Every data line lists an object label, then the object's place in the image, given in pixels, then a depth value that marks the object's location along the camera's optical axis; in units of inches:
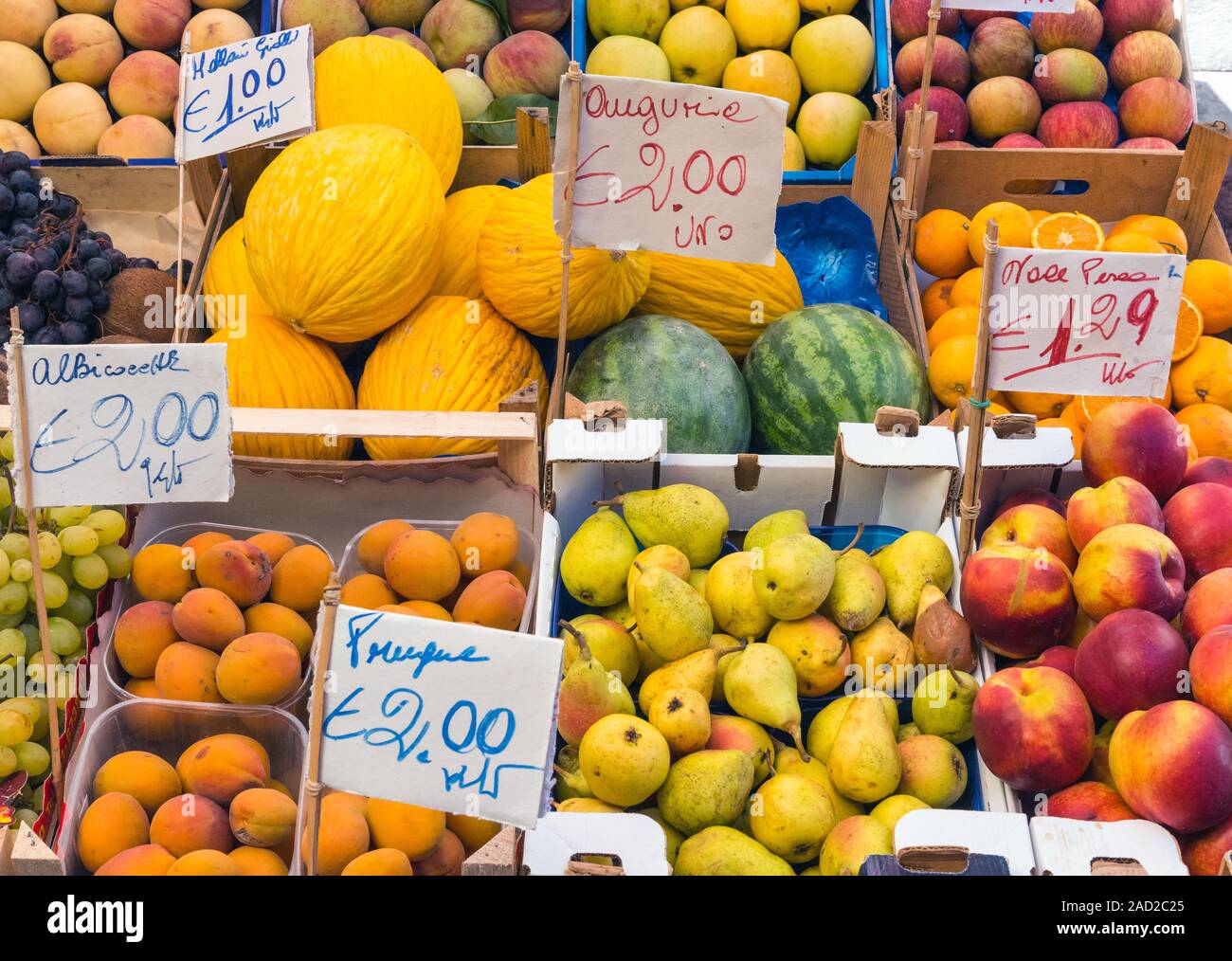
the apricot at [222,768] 49.9
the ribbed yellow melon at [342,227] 75.1
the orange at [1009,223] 91.6
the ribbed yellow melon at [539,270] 78.7
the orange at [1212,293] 88.7
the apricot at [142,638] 56.8
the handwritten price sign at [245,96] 78.0
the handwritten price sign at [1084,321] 55.2
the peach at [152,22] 118.3
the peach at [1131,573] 49.6
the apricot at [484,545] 63.6
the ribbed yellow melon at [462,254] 87.4
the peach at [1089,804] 46.4
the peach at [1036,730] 47.6
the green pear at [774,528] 61.0
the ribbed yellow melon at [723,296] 87.3
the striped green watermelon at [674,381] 78.2
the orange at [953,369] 81.5
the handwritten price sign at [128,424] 48.5
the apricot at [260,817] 48.0
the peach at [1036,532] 56.7
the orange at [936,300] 97.0
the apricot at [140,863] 44.8
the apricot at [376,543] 64.1
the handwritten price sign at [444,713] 37.9
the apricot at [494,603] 59.2
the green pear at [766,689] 52.5
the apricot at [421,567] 61.0
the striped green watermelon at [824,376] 80.0
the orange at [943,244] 98.5
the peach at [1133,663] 46.9
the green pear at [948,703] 52.9
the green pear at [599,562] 59.9
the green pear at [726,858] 46.3
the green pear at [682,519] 62.4
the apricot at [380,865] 45.3
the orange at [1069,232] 90.0
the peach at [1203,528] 53.4
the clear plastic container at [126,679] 55.8
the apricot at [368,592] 60.2
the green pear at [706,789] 48.9
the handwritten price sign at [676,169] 66.9
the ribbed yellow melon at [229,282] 84.4
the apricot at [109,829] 47.4
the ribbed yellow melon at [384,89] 88.7
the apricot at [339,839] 46.9
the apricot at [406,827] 47.9
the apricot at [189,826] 47.3
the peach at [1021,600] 52.9
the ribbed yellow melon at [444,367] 78.5
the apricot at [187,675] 54.5
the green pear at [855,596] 57.5
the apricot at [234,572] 58.7
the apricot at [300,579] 61.2
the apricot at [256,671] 53.9
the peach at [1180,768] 42.7
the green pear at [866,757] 49.6
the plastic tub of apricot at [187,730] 53.6
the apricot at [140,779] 50.1
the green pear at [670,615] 55.3
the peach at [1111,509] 53.7
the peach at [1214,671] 44.6
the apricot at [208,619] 56.5
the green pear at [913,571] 59.0
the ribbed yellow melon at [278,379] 76.9
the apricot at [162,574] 60.8
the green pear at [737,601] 57.9
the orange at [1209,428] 78.5
